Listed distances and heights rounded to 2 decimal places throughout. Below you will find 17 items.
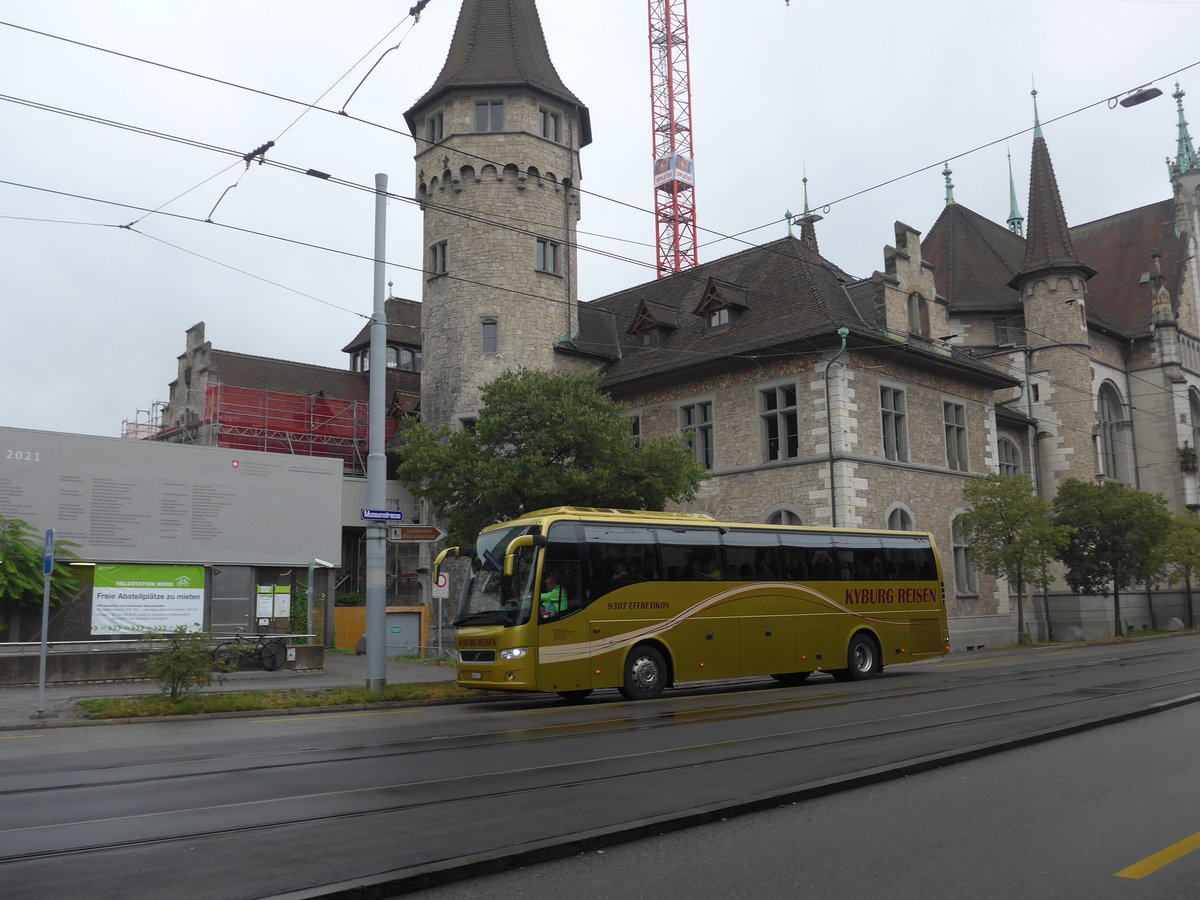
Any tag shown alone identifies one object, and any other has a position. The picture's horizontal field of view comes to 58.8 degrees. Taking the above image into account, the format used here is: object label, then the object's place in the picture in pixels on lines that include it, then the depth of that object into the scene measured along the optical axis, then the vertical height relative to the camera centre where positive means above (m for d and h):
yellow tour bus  17.23 -0.09
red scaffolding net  47.34 +8.33
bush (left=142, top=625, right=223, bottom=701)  16.19 -0.85
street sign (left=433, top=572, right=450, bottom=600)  23.44 +0.33
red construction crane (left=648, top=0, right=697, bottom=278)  65.25 +27.88
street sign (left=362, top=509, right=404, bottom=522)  17.83 +1.48
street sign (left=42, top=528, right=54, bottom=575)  15.45 +0.78
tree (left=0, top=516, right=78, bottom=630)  20.62 +0.80
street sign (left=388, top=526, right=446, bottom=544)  18.78 +1.30
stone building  31.70 +8.75
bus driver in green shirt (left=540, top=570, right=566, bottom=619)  17.20 +0.06
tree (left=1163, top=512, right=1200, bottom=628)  41.84 +1.63
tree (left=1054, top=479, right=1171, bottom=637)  38.12 +1.99
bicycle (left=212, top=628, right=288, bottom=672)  23.39 -0.96
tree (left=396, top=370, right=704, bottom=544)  22.95 +3.06
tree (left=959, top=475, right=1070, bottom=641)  32.22 +1.87
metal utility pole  17.83 +1.81
